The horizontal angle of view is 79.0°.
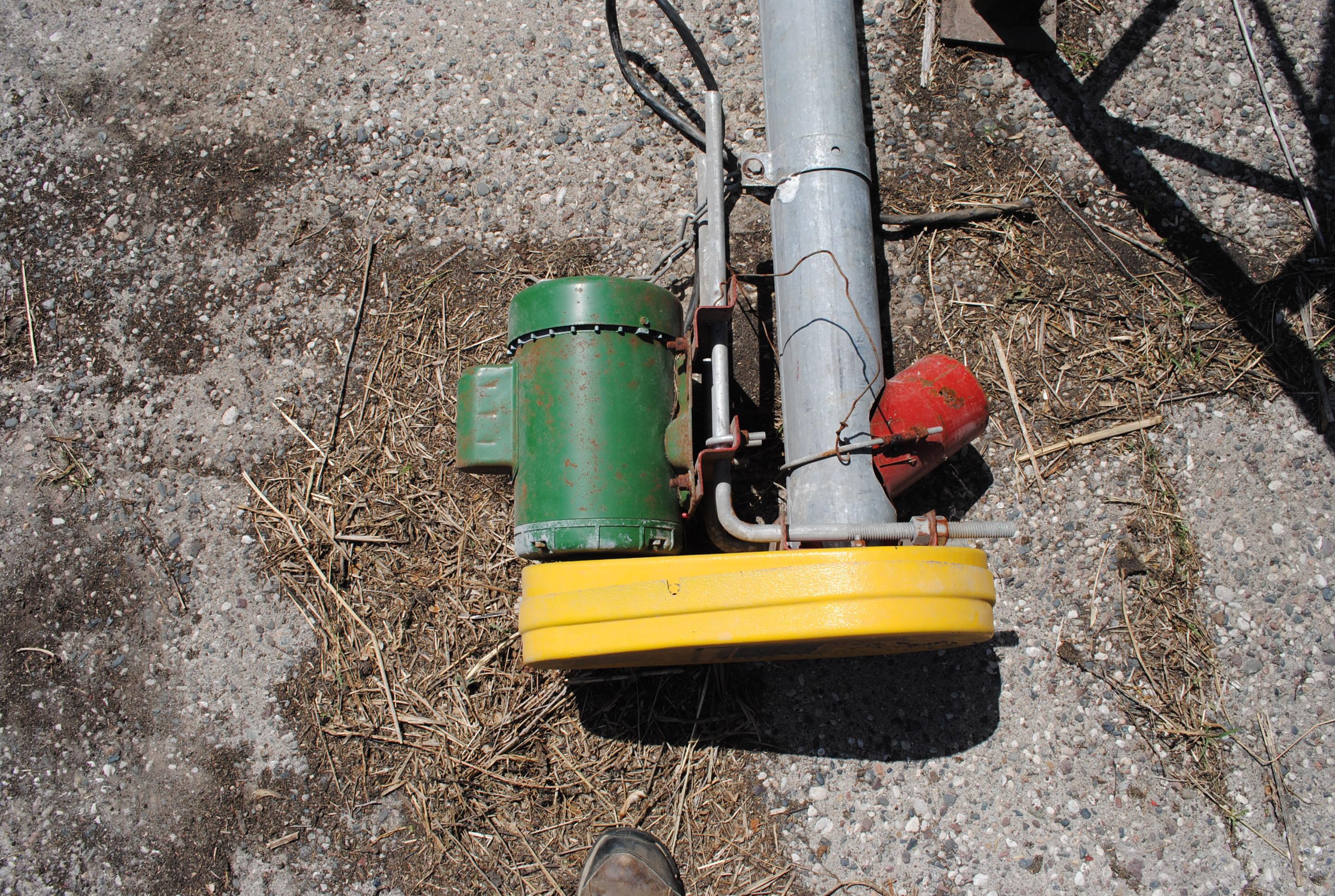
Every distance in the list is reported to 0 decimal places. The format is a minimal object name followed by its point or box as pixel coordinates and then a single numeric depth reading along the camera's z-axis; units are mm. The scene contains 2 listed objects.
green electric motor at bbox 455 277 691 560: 2033
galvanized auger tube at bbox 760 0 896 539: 2119
